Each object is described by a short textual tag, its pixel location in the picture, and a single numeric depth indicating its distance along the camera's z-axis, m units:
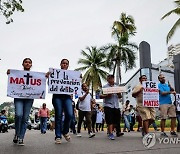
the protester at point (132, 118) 9.14
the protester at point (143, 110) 4.29
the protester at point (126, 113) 7.86
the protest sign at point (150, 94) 4.40
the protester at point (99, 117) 9.42
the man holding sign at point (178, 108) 6.12
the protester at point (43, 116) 7.71
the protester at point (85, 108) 5.33
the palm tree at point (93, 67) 25.26
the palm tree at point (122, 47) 21.50
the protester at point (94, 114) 7.92
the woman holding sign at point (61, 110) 3.62
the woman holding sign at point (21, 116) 3.34
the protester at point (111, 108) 4.55
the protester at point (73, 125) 6.42
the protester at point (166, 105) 4.60
